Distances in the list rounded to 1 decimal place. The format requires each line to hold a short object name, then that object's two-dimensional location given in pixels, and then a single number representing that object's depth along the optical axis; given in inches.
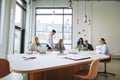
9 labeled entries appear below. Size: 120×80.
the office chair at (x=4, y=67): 50.1
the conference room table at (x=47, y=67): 38.5
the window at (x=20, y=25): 161.5
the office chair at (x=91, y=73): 53.2
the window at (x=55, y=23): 209.1
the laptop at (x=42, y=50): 79.3
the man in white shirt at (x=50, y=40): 135.7
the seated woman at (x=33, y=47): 87.6
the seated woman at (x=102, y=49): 102.9
